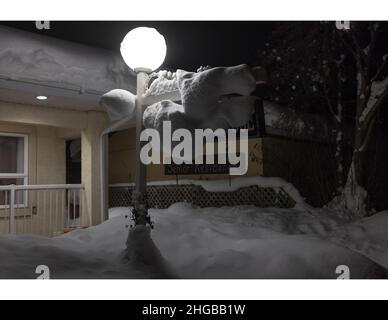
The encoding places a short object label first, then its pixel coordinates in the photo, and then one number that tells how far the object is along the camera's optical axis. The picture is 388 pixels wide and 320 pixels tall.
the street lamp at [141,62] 3.50
